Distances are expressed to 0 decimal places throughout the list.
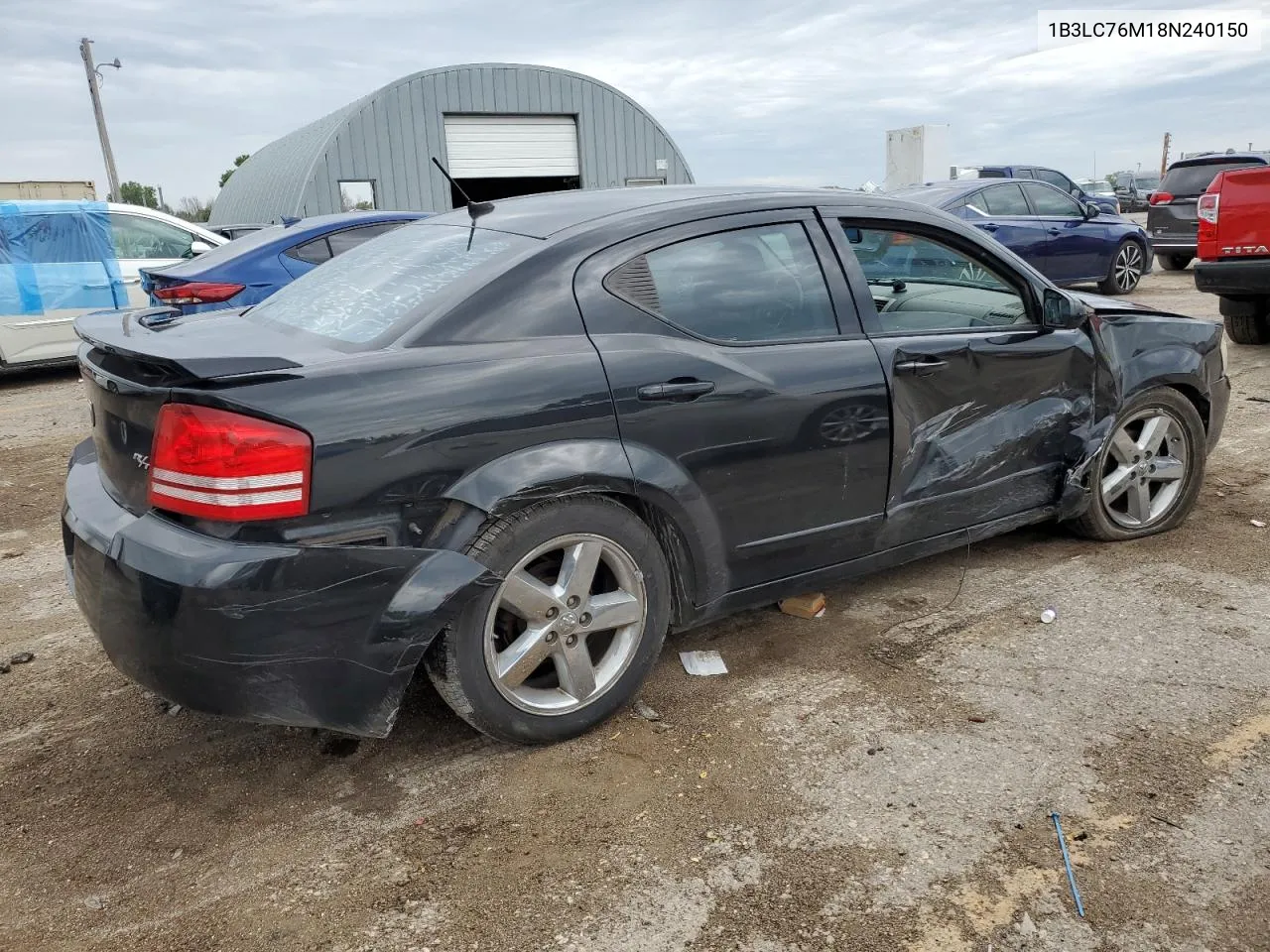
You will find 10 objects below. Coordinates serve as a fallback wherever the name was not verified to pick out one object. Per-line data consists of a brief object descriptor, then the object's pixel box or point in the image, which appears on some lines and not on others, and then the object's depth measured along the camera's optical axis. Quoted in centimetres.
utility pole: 3073
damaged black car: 243
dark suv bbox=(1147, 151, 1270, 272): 1491
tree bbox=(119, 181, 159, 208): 6925
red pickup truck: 765
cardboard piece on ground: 379
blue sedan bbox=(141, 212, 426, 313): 731
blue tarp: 971
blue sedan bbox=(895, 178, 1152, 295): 1141
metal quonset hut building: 2434
